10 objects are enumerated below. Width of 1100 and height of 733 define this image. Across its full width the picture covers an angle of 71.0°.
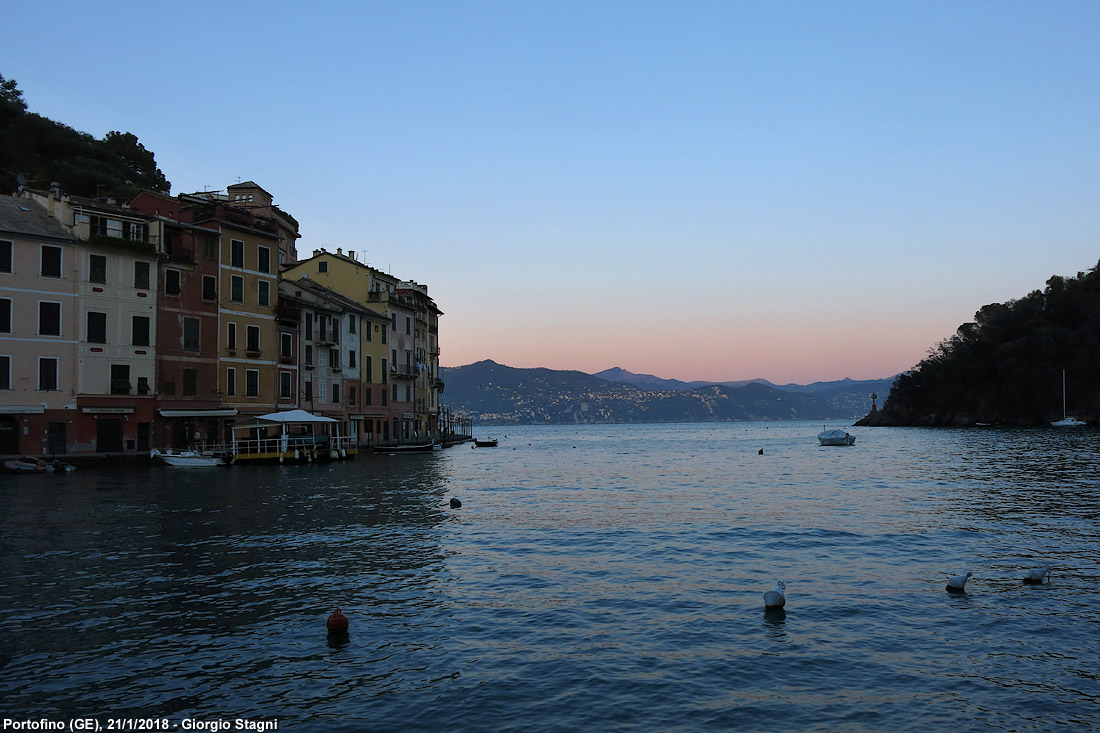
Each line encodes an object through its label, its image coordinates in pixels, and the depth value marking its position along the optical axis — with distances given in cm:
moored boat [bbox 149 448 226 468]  5006
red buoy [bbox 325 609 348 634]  1220
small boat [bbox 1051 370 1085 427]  11956
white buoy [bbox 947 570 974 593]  1504
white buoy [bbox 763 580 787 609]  1373
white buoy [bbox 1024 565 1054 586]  1586
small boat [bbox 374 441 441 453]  7462
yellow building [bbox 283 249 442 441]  7894
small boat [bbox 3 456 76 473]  4291
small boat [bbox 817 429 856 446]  9600
